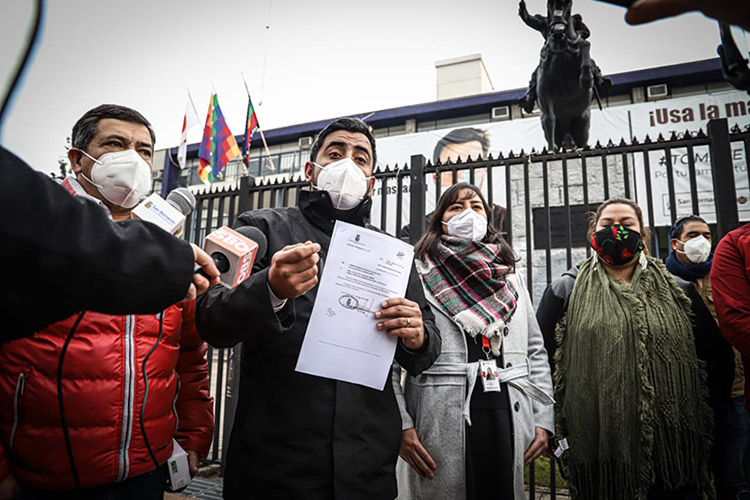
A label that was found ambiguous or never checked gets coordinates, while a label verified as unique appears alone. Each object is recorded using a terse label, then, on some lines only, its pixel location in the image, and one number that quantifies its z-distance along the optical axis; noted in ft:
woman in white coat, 6.47
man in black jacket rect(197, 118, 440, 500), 4.17
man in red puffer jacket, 4.26
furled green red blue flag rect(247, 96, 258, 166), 26.42
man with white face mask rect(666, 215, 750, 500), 8.66
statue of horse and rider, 18.42
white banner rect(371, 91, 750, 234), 27.20
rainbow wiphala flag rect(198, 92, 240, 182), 25.17
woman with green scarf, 7.25
